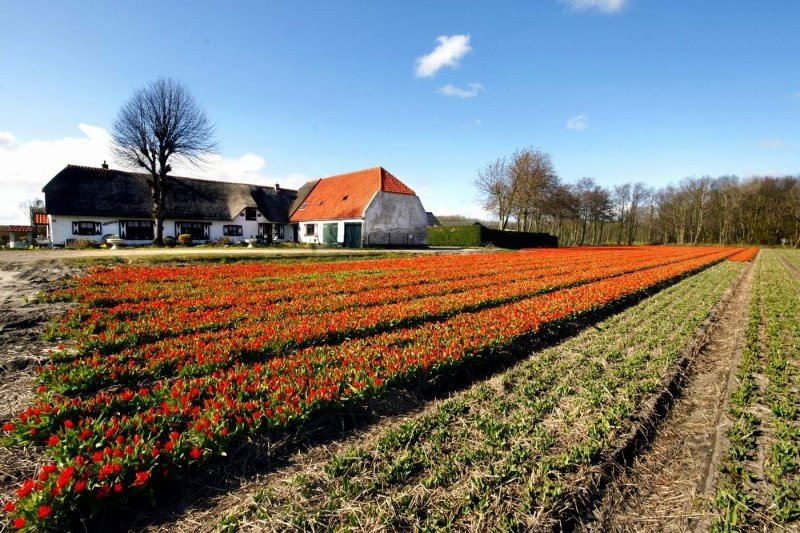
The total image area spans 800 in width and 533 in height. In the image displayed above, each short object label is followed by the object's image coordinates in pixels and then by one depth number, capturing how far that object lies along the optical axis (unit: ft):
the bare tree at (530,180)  169.17
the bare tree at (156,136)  102.89
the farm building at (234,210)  109.29
